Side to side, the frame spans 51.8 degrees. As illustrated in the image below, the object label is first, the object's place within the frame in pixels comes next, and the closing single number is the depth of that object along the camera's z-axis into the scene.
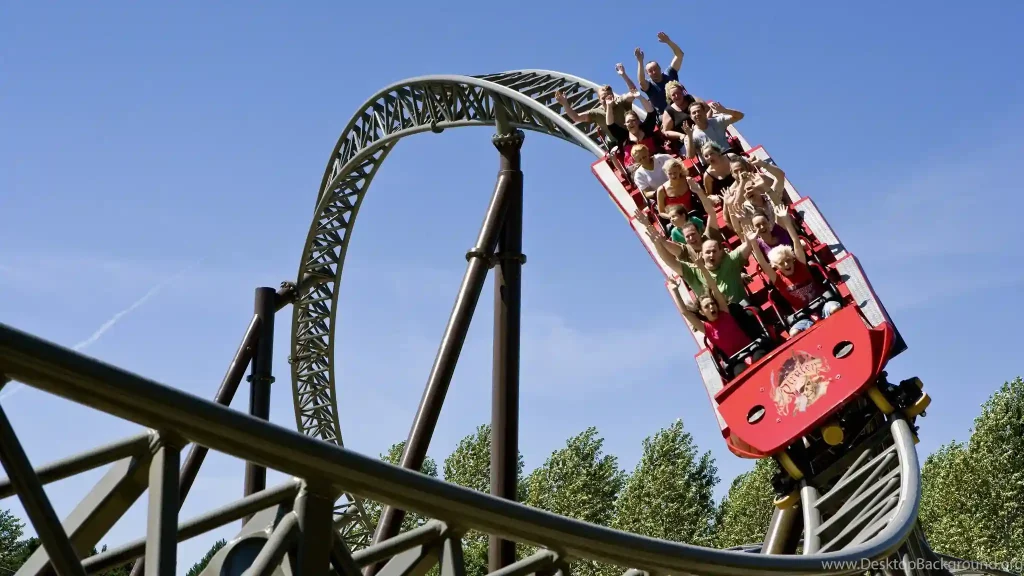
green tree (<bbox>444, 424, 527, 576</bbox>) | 22.55
